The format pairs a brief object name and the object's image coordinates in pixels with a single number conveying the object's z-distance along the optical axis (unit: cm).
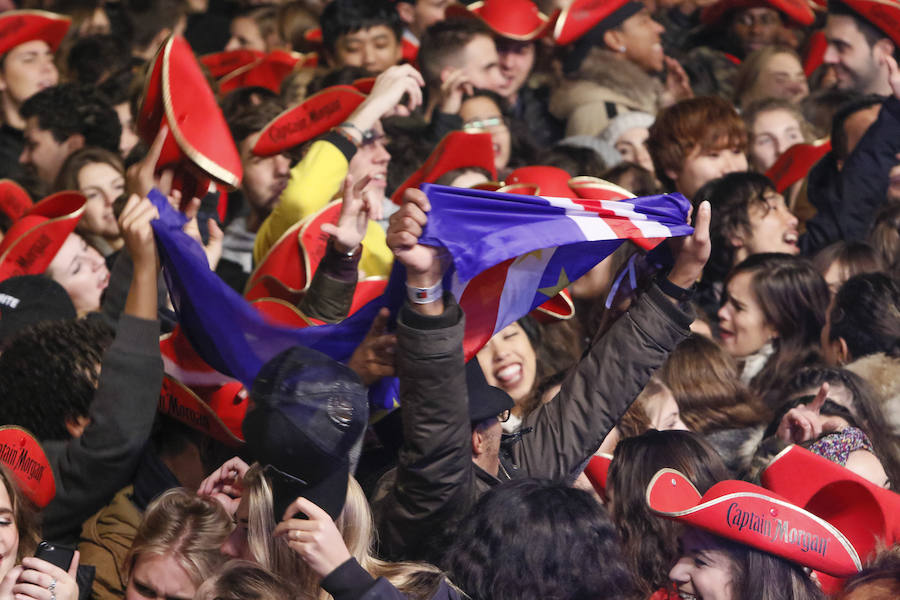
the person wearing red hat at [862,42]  1207
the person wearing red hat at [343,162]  935
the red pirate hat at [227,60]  1555
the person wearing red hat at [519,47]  1440
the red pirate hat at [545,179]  985
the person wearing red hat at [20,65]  1377
